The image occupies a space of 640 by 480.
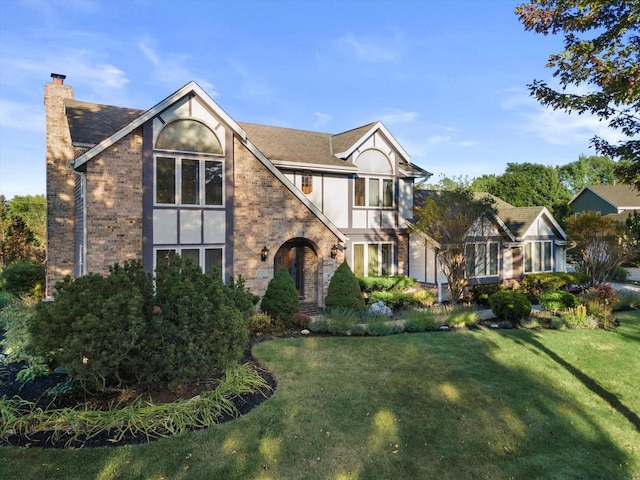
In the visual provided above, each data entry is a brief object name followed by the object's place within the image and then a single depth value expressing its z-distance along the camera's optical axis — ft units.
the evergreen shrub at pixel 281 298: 42.47
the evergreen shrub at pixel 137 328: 19.86
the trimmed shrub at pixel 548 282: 68.23
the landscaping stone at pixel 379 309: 47.26
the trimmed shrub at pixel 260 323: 39.60
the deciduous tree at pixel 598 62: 28.99
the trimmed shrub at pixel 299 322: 41.60
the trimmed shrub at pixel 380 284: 58.59
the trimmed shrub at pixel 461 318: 44.52
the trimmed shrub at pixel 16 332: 29.50
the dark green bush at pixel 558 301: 50.72
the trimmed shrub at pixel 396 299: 55.36
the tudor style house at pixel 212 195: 41.42
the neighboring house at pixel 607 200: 143.20
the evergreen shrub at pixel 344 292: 47.42
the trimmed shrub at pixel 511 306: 46.16
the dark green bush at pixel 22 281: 56.80
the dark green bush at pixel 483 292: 60.00
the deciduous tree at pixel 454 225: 52.95
